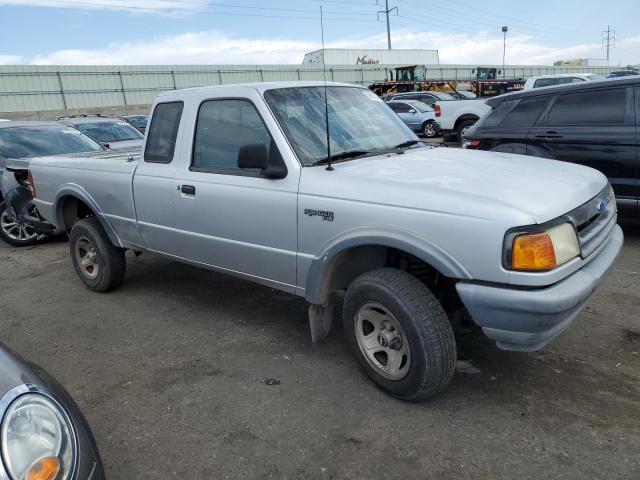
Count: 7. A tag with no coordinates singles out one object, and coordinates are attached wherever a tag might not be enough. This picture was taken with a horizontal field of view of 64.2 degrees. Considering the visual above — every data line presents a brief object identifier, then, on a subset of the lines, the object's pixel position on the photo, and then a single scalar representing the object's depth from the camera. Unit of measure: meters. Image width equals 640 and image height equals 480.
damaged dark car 6.79
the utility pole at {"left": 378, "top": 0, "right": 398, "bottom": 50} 53.11
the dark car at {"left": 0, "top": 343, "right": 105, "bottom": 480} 1.59
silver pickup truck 2.52
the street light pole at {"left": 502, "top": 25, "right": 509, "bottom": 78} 58.81
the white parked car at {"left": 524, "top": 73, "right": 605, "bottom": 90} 15.32
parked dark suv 5.49
